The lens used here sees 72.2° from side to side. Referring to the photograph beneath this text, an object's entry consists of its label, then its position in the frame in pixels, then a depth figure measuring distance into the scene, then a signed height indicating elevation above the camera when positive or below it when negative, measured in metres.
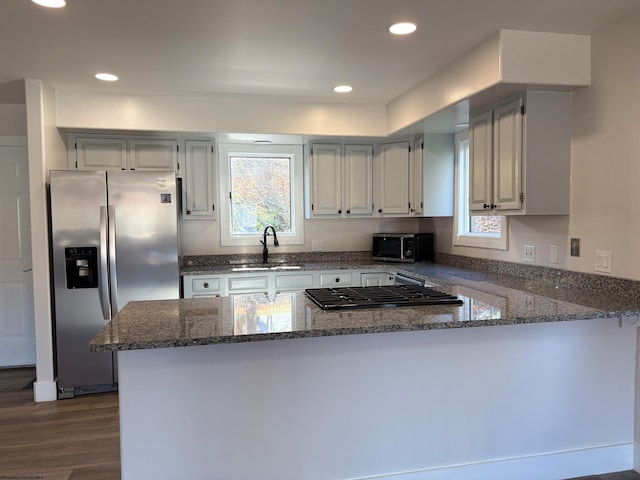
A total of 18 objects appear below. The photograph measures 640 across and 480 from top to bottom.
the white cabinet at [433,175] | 4.01 +0.44
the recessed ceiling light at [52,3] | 2.04 +1.05
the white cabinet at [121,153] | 3.75 +0.63
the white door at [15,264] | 4.00 -0.35
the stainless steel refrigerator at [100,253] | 3.31 -0.21
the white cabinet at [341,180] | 4.28 +0.43
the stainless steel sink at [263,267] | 3.92 -0.40
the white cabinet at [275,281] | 3.80 -0.52
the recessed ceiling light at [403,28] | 2.31 +1.04
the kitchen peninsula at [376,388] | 1.85 -0.77
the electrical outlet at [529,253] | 3.01 -0.22
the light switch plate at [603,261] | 2.40 -0.23
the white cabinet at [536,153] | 2.59 +0.41
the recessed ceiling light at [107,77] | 3.11 +1.08
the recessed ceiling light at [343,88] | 3.46 +1.08
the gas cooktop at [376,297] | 2.12 -0.39
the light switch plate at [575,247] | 2.62 -0.16
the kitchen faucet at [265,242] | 4.39 -0.18
